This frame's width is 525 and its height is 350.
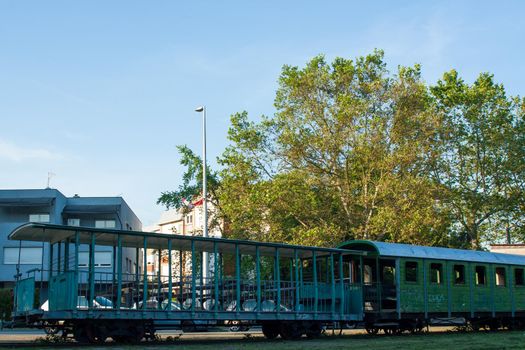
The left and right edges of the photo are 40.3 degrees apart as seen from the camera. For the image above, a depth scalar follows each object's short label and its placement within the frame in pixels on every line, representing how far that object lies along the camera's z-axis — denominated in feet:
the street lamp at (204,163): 110.12
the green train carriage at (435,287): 79.36
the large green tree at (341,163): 121.19
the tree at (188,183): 166.91
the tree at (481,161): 144.56
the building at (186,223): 162.22
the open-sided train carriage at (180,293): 58.75
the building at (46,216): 156.35
